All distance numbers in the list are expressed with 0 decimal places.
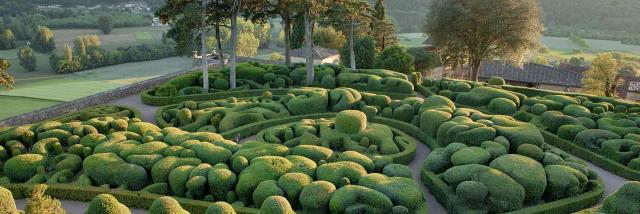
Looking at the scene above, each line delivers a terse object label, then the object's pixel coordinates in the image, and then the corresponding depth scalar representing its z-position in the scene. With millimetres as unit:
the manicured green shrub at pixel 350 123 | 29078
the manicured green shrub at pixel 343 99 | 35406
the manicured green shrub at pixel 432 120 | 29766
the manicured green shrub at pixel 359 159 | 23609
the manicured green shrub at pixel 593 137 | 27844
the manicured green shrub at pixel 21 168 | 23797
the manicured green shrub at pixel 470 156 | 23172
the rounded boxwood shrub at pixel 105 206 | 16453
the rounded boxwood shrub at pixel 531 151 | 24062
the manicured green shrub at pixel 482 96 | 35403
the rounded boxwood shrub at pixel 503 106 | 33844
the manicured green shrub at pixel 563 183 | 21594
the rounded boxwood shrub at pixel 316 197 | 19875
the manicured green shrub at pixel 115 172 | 22844
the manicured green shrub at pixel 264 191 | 20516
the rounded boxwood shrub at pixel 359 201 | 19156
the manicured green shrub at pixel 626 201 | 17531
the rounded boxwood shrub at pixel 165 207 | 16250
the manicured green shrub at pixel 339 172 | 21719
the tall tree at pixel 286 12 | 43406
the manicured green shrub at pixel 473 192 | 20406
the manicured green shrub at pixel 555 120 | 30641
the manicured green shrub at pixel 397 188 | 20078
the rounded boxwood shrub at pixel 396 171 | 22672
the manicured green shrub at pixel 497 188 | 20406
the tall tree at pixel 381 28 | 58709
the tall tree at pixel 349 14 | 44625
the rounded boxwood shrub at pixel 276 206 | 16281
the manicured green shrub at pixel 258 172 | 21469
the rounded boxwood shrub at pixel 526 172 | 21203
